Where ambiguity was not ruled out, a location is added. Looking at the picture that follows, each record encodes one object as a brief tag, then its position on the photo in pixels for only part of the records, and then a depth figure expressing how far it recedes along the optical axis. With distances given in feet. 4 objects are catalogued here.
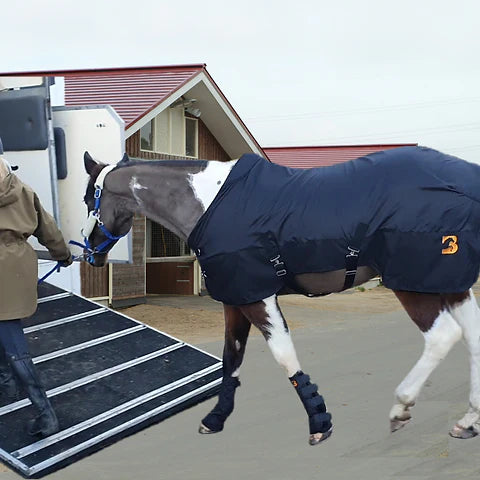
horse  11.12
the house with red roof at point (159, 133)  39.45
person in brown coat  13.92
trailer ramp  13.94
